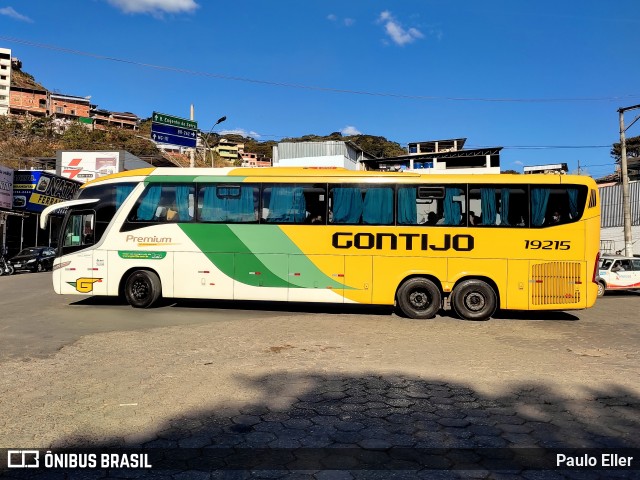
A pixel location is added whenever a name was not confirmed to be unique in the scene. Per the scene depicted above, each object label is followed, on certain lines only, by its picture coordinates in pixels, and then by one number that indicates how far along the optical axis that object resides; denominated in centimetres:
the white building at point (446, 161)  6244
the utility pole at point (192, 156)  2566
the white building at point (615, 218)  2823
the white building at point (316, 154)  5391
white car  1599
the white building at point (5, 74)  11162
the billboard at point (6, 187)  2695
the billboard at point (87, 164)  3862
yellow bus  1008
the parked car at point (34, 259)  2505
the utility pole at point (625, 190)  2056
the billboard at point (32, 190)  2872
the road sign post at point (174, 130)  2409
